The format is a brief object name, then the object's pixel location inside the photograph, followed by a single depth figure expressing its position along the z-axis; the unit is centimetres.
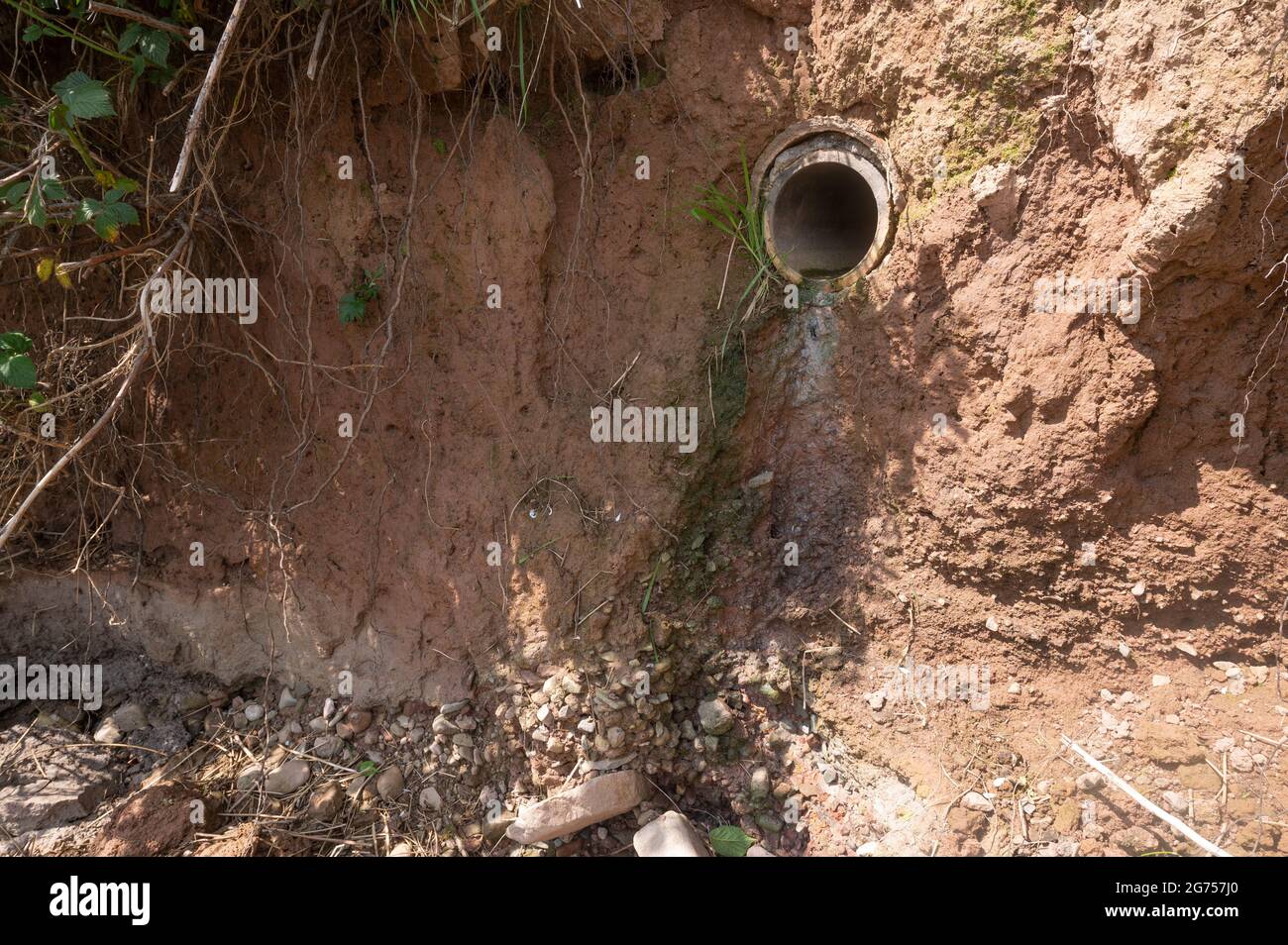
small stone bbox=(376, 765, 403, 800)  280
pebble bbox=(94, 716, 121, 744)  305
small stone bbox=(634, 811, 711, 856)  240
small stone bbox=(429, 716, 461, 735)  285
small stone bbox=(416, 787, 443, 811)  276
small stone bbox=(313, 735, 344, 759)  293
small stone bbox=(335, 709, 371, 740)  295
